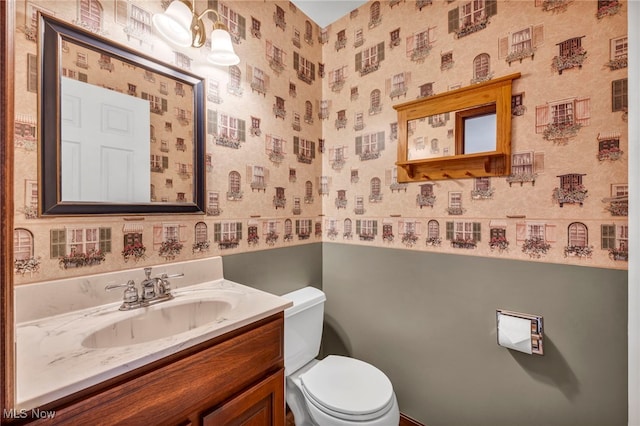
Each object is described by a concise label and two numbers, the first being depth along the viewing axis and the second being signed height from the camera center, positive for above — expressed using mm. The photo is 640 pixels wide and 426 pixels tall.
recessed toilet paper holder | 1197 -529
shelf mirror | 1280 +399
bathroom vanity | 616 -399
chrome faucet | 1036 -311
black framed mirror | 946 +325
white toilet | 1172 -827
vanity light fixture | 1120 +774
